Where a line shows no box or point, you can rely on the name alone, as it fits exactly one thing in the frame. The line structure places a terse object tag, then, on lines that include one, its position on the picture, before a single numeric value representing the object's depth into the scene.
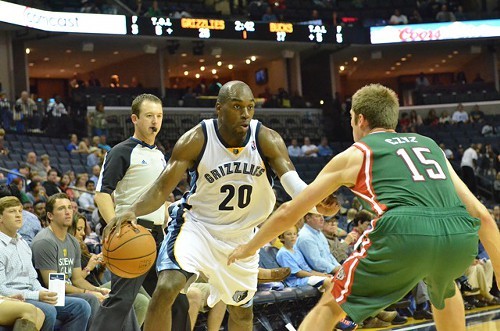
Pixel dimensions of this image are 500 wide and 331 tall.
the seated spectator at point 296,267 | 8.86
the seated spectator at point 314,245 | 9.15
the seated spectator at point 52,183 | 12.18
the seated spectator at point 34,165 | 13.86
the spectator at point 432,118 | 25.96
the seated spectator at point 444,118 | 25.38
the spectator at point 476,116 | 25.41
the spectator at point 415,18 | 28.05
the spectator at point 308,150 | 22.27
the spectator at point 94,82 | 25.79
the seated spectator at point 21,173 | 12.49
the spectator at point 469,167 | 20.91
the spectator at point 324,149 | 22.62
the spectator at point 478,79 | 30.41
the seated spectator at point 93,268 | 7.09
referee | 5.61
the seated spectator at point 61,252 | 6.97
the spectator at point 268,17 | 26.50
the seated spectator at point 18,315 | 6.09
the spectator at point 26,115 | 18.88
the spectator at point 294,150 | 21.94
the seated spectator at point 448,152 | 21.96
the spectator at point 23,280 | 6.45
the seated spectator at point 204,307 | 6.16
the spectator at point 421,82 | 30.03
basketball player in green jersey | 3.81
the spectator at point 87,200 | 13.03
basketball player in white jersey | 5.04
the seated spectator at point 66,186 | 12.79
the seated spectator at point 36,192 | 11.44
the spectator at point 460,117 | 25.69
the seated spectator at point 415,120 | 25.48
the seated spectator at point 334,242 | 10.16
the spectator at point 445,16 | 28.00
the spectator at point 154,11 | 24.61
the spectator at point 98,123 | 20.25
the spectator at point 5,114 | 18.48
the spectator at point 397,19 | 27.84
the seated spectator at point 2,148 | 15.05
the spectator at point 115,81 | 27.48
